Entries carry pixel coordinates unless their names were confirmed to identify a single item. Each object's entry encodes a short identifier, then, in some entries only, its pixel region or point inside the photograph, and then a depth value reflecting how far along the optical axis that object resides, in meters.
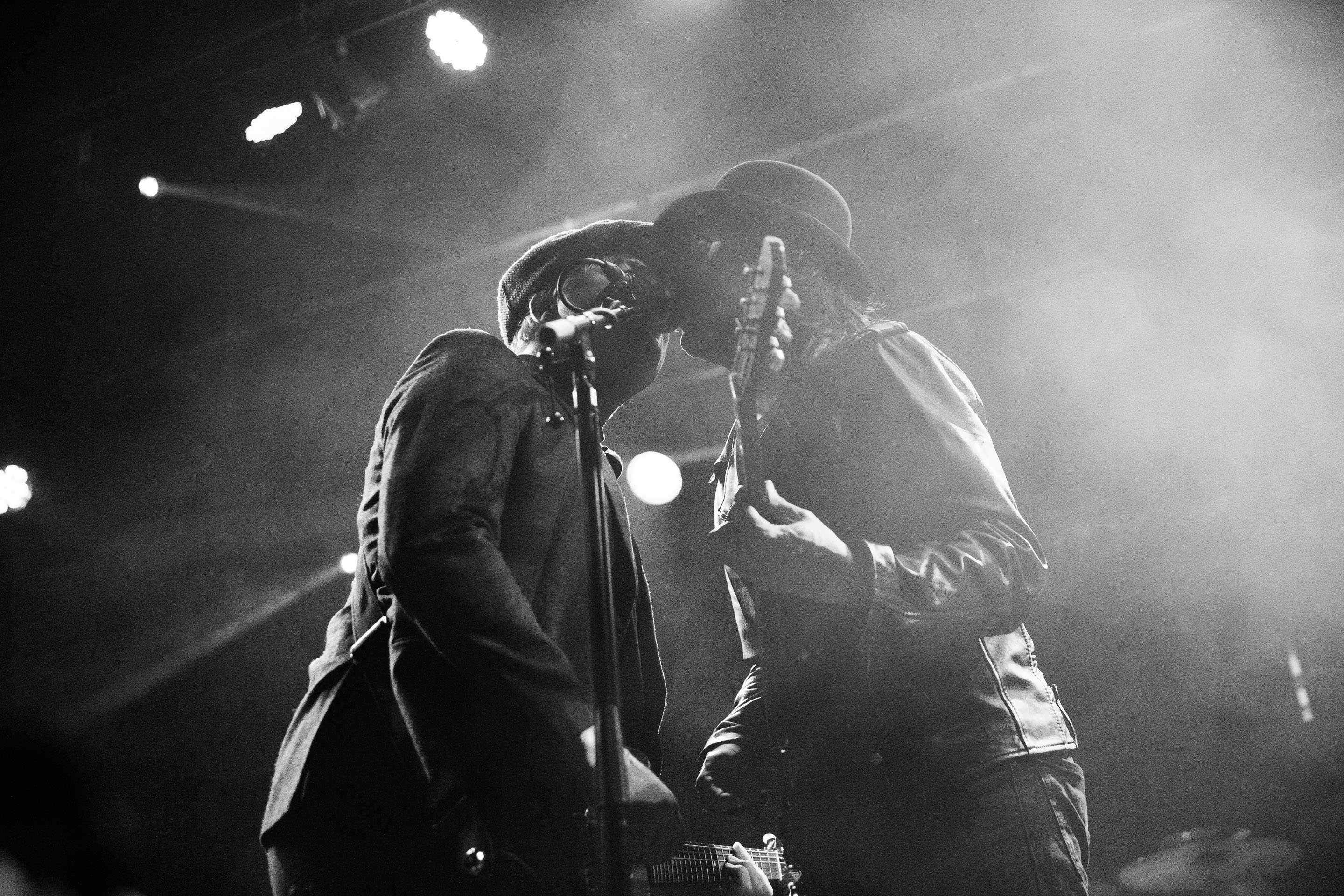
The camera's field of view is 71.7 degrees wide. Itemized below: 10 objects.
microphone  2.65
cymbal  5.41
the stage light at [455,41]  5.49
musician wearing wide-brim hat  2.10
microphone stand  1.62
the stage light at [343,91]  5.50
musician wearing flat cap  1.84
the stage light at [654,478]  6.84
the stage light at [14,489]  7.43
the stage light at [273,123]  5.57
